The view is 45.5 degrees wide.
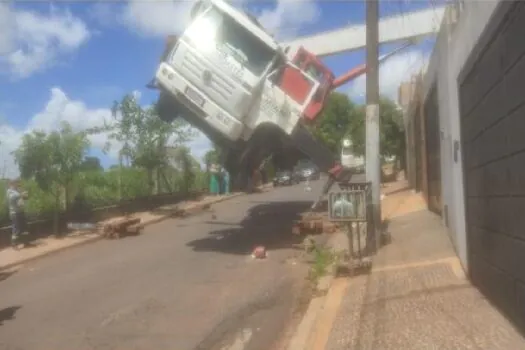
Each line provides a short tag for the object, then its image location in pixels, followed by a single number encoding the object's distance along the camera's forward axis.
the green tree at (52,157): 14.89
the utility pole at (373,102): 11.17
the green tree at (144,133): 20.52
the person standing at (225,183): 29.08
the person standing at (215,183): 29.29
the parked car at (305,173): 43.22
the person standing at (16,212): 14.05
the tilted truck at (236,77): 12.05
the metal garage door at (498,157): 4.72
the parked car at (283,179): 36.59
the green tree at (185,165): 23.28
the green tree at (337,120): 48.30
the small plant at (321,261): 9.88
